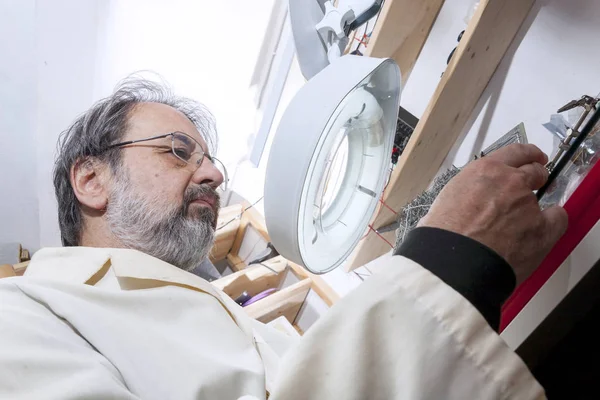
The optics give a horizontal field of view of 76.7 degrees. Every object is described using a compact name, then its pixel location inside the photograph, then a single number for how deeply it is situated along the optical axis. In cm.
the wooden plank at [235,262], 183
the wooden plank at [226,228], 172
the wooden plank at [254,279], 138
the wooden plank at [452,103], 72
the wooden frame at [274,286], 135
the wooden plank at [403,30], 80
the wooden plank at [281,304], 132
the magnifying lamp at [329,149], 53
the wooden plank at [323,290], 139
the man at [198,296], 34
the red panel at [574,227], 43
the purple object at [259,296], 139
